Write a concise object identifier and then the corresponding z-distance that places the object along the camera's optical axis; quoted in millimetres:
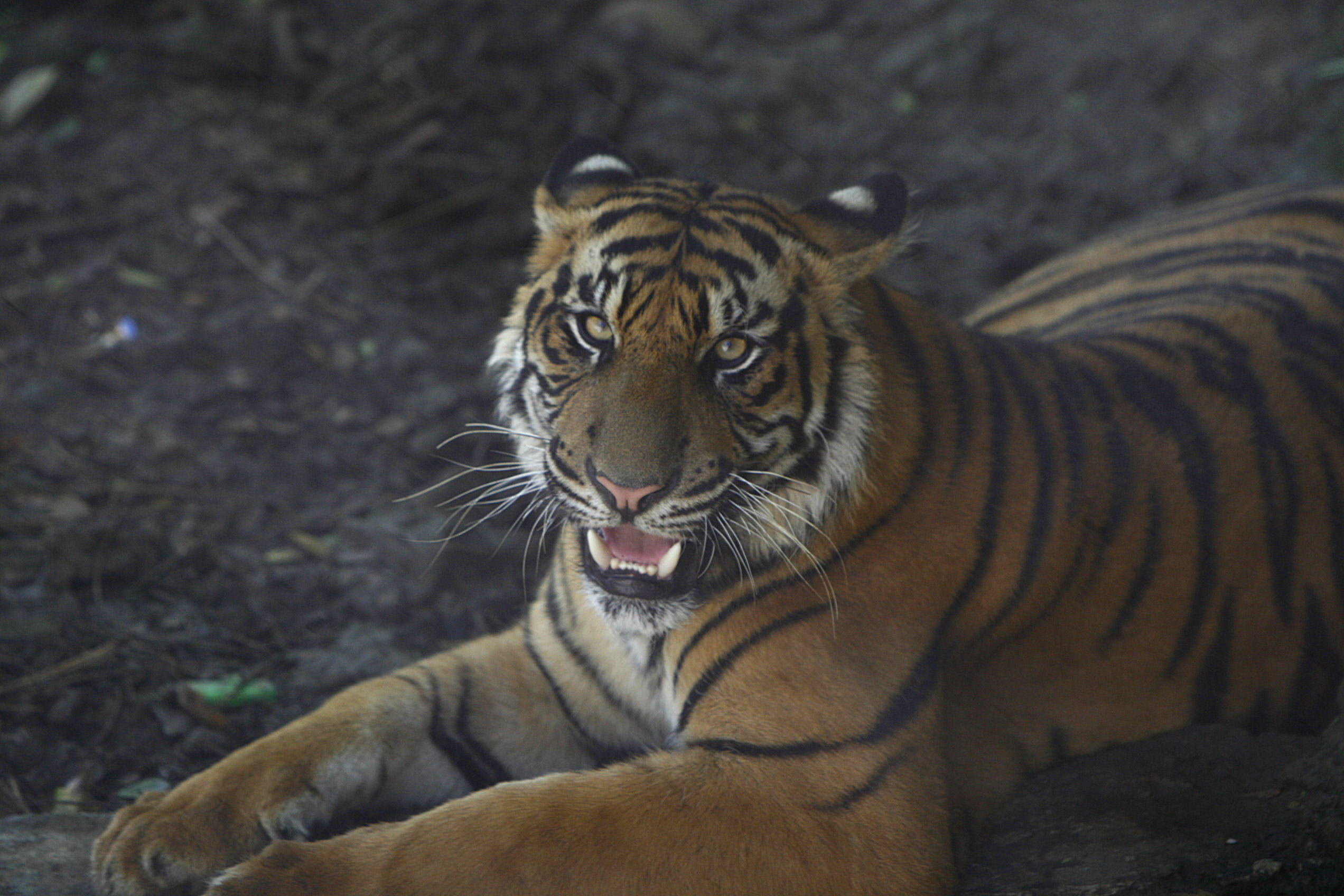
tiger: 11486
